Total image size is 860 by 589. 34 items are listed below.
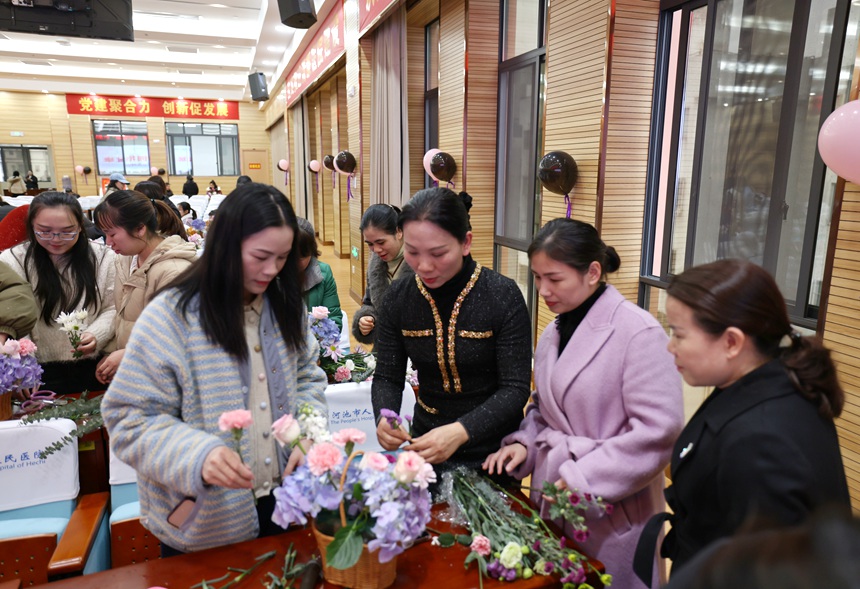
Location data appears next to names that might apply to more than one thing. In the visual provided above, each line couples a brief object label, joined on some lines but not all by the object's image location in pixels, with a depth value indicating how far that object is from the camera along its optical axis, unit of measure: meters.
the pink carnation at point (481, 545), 1.13
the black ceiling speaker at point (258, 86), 13.15
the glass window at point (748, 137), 2.40
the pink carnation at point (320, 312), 2.43
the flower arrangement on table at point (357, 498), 0.96
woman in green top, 2.84
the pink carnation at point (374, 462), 0.98
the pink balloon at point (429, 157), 5.03
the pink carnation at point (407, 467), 0.96
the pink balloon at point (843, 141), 1.67
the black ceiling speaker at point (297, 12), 5.43
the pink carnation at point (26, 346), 1.92
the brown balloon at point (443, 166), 4.91
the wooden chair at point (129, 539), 1.83
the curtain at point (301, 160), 13.18
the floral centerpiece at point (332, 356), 2.46
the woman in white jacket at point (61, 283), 2.34
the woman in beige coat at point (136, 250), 2.04
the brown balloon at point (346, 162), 7.12
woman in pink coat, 1.29
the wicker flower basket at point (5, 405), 1.95
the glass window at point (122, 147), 17.66
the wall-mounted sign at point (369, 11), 5.32
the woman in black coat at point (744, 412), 0.93
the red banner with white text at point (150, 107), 17.14
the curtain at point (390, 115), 6.04
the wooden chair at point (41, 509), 1.66
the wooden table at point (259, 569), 1.11
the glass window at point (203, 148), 18.61
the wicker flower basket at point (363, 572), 1.03
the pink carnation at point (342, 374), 2.45
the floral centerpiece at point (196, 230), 5.58
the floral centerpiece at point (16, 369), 1.87
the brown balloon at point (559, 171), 3.27
